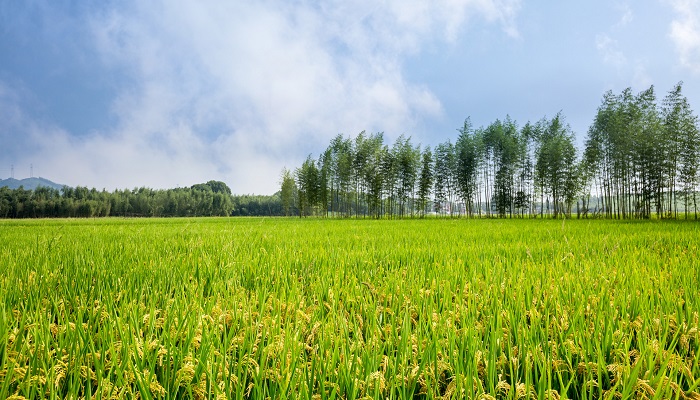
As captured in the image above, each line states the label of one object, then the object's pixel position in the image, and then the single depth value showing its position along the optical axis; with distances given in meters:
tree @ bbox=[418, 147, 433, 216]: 58.12
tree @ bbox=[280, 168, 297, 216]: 71.56
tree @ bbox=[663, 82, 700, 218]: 32.12
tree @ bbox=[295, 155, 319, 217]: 62.31
